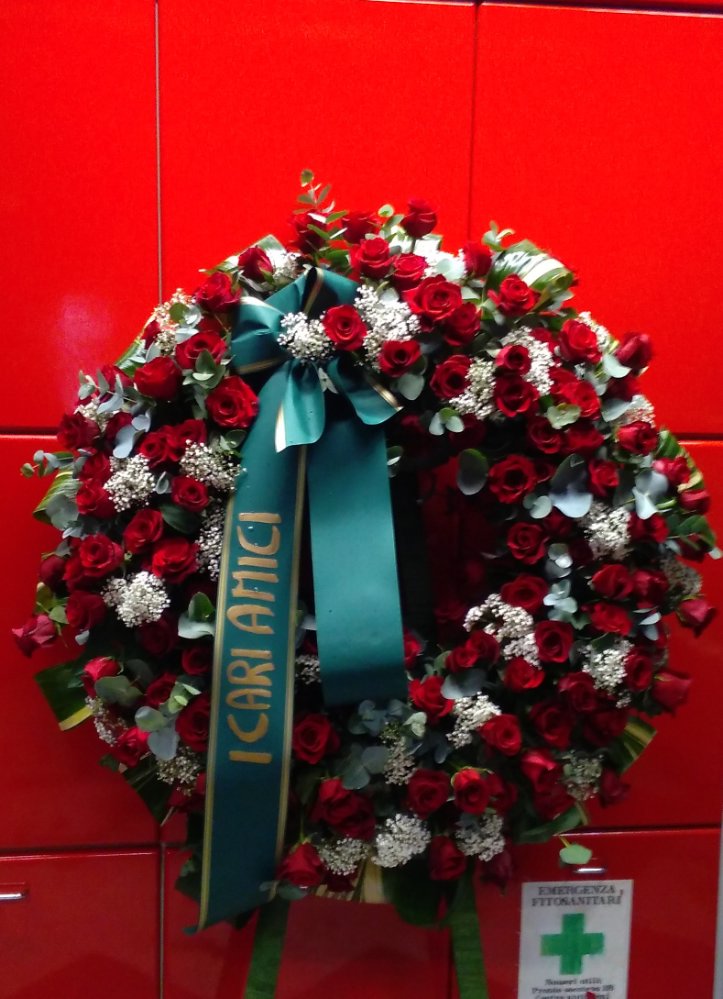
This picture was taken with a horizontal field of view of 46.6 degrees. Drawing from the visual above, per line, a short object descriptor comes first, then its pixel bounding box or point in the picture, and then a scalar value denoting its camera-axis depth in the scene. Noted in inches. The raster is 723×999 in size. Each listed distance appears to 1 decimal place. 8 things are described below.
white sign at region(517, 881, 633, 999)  66.5
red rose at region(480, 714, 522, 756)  48.9
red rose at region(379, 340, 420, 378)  49.6
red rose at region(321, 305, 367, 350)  49.2
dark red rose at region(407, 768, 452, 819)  49.9
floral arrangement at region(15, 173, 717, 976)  50.2
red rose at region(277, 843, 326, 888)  50.4
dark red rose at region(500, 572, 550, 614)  51.0
